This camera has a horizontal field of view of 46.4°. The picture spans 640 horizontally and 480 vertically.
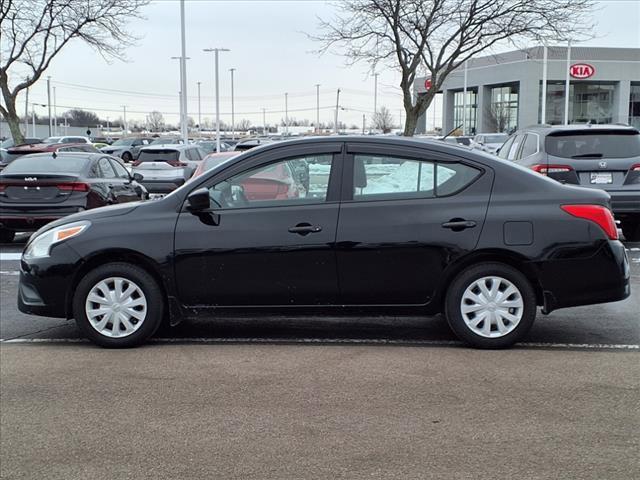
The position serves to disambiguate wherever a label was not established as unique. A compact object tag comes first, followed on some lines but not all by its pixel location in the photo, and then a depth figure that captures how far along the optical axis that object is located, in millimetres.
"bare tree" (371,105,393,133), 84000
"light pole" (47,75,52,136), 75362
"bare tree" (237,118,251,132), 147150
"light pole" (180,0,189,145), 35281
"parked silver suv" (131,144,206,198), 20328
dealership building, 65562
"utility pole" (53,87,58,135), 104350
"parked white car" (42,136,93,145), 44538
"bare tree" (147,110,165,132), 143238
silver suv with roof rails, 9914
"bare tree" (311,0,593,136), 21781
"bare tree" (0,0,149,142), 24500
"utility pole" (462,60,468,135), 77062
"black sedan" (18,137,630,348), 5664
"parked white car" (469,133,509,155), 38256
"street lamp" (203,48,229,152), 39250
